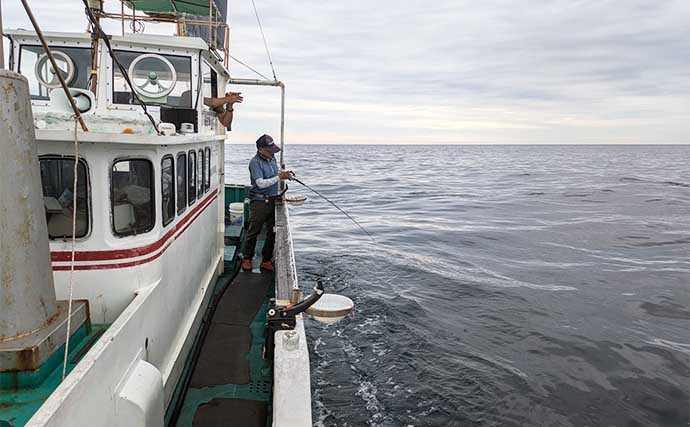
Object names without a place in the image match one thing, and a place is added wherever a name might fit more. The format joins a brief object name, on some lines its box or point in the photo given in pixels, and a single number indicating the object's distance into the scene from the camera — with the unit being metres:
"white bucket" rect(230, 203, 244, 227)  11.88
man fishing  7.57
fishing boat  2.78
